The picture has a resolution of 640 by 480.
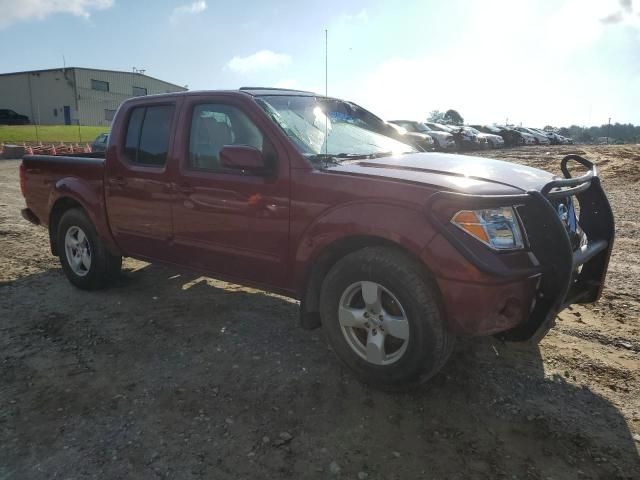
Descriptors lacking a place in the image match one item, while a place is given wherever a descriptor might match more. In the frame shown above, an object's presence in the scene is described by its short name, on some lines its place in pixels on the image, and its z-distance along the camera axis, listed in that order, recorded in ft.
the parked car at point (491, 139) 90.68
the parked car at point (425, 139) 66.12
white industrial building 172.55
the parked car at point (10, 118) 153.53
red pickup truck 9.08
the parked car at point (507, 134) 106.11
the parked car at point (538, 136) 115.65
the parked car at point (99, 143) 43.59
